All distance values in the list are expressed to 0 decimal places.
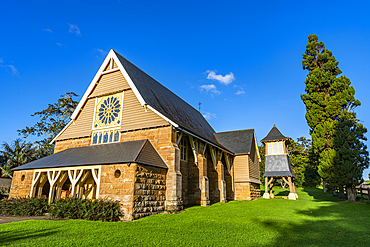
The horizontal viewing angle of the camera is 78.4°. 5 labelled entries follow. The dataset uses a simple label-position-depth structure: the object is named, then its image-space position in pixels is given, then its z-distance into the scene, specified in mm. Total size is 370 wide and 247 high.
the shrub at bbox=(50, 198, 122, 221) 10594
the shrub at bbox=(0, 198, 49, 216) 12383
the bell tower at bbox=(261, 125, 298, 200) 25312
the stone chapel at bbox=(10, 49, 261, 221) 12055
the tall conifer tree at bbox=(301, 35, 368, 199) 17234
